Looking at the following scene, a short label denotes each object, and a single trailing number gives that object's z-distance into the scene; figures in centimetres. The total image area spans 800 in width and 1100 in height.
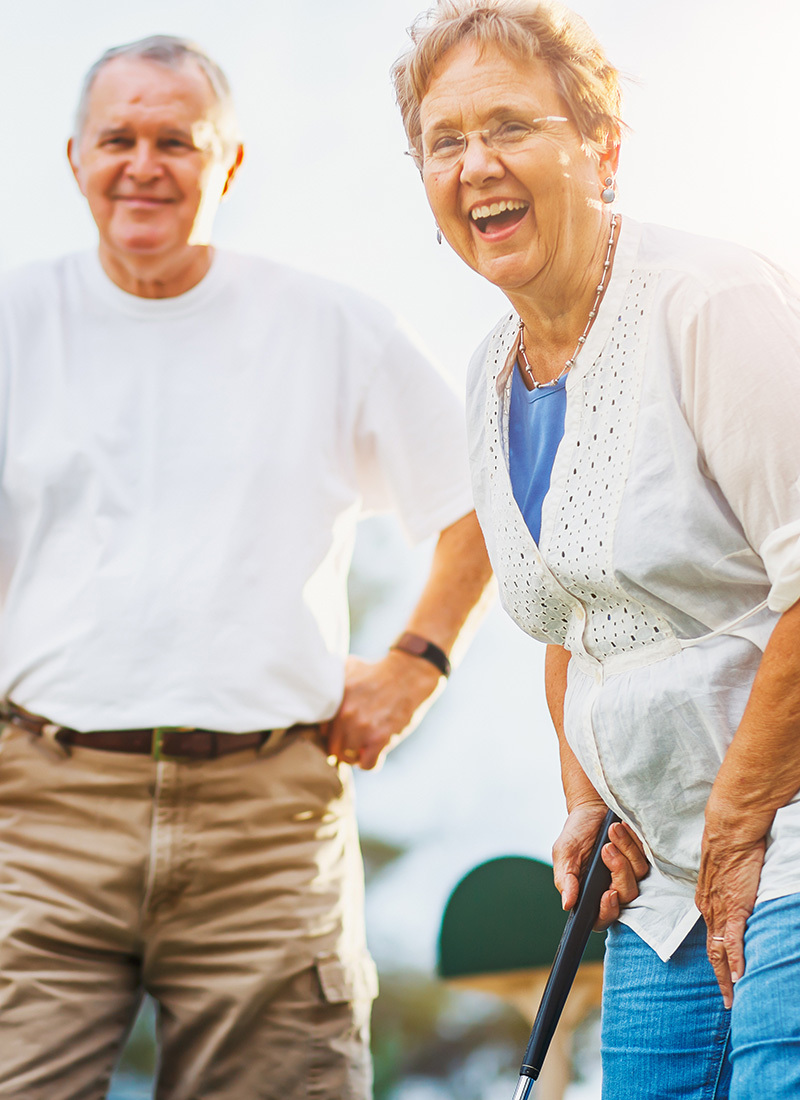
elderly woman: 253
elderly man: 307
